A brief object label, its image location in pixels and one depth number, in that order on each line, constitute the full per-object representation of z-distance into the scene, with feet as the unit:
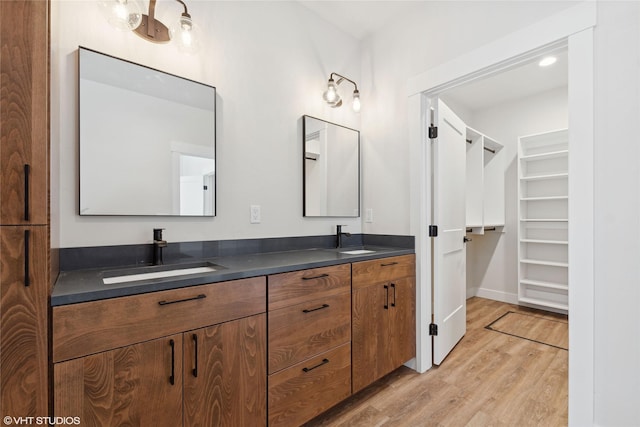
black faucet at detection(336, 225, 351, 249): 7.73
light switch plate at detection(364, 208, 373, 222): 8.36
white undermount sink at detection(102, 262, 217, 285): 4.33
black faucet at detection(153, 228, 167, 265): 4.83
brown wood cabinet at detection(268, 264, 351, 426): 4.58
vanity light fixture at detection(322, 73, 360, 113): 7.25
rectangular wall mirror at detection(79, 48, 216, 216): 4.58
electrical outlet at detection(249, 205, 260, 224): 6.34
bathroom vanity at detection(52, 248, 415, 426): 3.14
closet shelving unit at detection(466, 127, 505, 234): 11.46
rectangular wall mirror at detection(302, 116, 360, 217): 7.35
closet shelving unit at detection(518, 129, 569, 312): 11.09
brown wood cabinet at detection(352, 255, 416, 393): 5.86
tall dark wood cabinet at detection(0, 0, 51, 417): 2.79
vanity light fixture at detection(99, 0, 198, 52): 4.46
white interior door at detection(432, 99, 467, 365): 7.29
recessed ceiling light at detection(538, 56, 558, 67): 9.02
